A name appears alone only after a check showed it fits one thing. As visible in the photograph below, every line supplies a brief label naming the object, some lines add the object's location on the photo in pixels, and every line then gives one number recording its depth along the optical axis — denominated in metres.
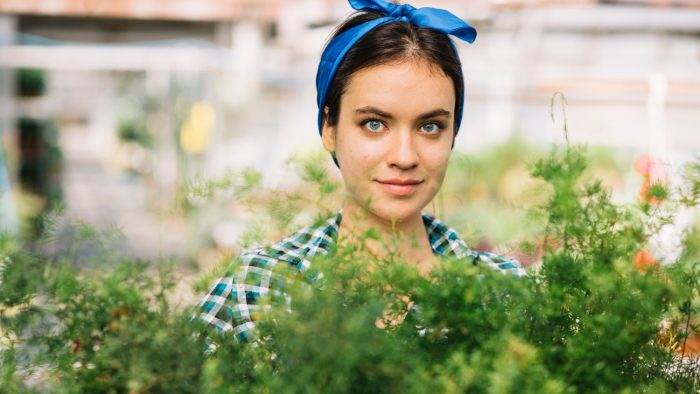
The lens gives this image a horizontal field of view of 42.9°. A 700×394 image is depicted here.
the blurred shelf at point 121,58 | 7.26
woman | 1.30
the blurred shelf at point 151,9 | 7.22
